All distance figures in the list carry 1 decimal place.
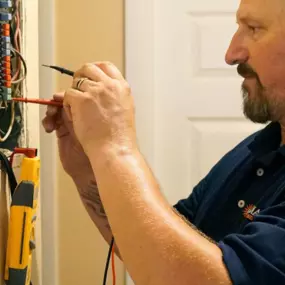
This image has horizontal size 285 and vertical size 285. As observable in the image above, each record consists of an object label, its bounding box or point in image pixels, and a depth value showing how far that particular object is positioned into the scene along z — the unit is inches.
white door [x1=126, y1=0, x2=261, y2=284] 81.1
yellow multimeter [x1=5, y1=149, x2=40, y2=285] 46.6
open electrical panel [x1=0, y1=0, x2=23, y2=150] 47.5
